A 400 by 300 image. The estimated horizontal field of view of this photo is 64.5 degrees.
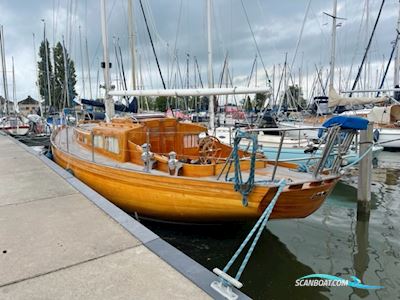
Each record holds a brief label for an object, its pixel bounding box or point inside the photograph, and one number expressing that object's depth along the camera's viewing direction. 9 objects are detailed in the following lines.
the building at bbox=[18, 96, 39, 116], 77.69
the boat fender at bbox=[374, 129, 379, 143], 17.86
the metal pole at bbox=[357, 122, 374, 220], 7.90
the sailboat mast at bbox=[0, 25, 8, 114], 26.10
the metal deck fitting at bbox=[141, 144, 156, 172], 6.18
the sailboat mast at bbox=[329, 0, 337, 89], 19.55
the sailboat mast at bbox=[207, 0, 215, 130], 12.92
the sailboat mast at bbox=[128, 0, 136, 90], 12.26
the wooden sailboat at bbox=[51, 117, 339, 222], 5.27
